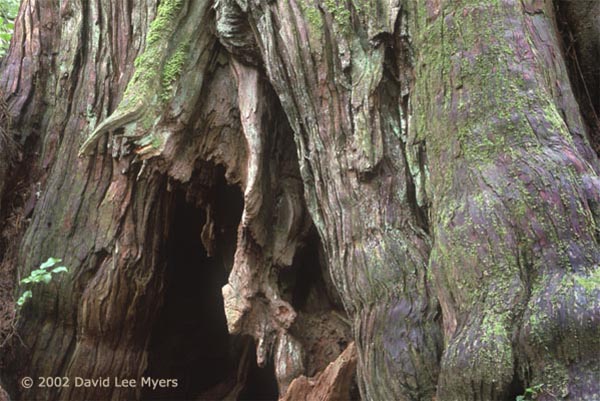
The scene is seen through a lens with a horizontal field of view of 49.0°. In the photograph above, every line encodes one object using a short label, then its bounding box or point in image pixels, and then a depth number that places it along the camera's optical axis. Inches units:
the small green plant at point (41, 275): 186.1
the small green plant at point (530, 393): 95.1
